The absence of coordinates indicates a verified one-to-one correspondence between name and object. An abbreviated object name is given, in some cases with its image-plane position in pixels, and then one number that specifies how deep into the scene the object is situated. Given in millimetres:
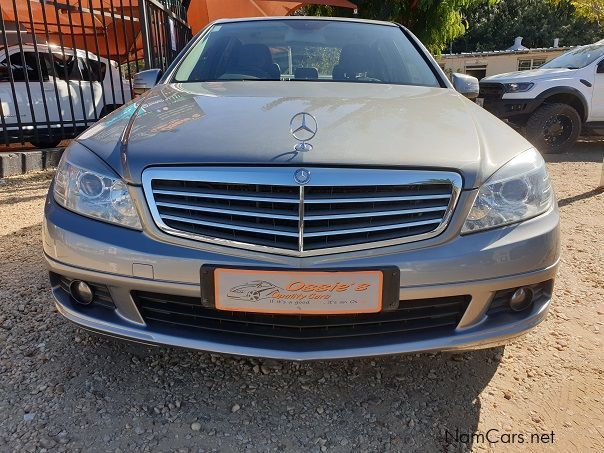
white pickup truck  7117
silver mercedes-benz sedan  1576
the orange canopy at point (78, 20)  5910
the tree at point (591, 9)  13921
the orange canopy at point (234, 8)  9586
